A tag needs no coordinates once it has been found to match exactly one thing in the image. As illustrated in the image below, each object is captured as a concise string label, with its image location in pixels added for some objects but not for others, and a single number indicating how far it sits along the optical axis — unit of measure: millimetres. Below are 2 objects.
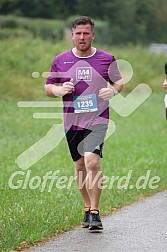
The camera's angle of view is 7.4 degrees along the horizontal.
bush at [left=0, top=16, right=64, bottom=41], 80133
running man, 13095
